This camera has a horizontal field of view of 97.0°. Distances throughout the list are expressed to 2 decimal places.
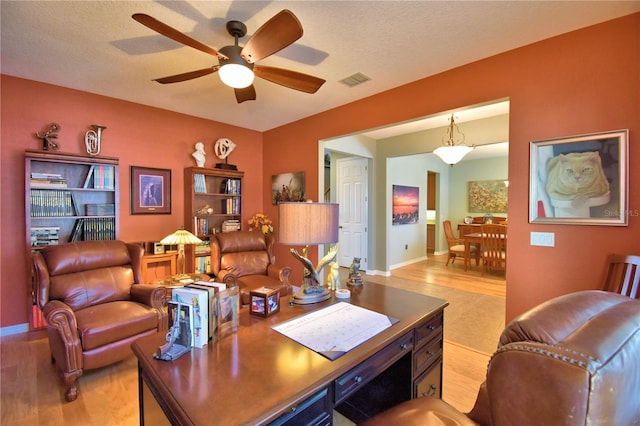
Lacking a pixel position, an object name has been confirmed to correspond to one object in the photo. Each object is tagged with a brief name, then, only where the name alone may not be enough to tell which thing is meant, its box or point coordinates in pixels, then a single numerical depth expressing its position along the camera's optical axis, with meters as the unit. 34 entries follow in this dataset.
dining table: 5.64
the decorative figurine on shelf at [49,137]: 3.03
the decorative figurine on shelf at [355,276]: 2.00
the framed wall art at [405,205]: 5.96
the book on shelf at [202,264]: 3.86
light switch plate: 2.23
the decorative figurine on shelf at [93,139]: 3.25
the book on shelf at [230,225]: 4.43
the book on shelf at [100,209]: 3.29
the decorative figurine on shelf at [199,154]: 4.10
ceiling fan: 1.59
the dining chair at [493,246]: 5.17
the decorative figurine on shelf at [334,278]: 1.84
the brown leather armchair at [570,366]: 0.51
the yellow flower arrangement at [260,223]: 4.64
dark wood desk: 0.83
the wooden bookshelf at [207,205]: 3.92
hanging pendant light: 3.79
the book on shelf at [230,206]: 4.45
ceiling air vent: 2.87
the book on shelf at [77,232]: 3.19
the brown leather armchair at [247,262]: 3.21
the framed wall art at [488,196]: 7.24
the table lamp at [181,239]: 2.94
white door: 5.82
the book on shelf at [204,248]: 3.89
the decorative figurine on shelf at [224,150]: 4.34
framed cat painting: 1.96
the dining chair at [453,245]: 6.14
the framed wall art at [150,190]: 3.71
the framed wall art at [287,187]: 4.34
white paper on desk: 1.15
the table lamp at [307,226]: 1.55
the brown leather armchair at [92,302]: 2.02
